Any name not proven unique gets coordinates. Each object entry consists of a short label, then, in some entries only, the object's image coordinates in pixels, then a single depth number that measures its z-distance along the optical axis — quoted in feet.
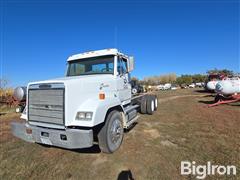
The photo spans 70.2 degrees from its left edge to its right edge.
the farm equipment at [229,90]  41.16
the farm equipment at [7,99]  51.40
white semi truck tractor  12.37
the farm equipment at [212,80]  69.35
